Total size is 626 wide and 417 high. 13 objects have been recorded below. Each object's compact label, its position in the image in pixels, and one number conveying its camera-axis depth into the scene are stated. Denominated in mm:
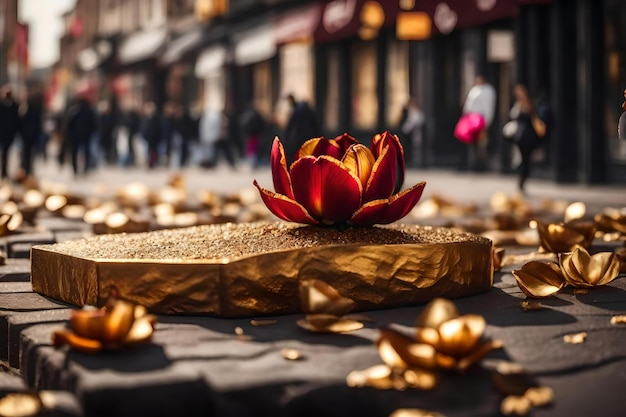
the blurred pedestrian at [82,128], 35383
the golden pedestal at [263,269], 5290
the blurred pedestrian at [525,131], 23396
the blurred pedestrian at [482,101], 29510
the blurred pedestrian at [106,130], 47370
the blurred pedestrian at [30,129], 33070
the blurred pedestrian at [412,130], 38906
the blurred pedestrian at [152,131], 47265
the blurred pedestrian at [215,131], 45083
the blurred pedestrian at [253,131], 42507
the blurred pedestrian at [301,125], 32781
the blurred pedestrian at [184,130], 47081
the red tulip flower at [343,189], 5790
